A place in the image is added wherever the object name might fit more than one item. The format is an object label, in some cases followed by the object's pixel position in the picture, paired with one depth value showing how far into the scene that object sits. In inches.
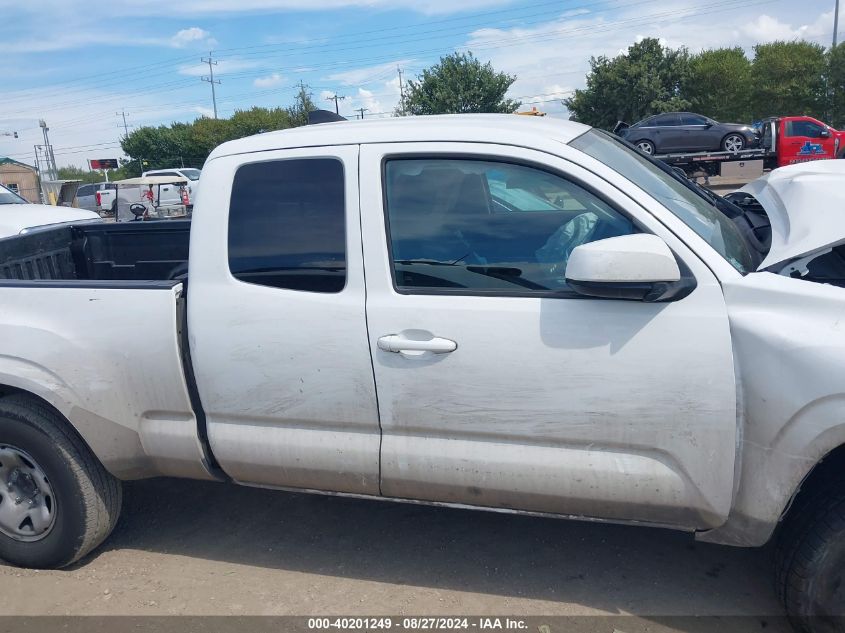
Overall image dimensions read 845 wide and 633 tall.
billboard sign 1505.9
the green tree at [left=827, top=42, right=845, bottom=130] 1555.1
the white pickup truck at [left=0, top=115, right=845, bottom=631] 94.5
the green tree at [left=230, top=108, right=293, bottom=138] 2357.3
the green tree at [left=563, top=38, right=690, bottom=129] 1649.9
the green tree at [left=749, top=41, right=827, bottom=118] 1642.5
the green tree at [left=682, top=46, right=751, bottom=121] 1711.4
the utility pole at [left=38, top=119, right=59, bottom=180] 2568.9
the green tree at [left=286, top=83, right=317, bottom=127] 2431.1
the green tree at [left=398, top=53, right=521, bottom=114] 1745.8
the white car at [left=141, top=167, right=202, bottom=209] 851.4
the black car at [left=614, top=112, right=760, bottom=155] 881.5
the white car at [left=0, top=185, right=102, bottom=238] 301.5
